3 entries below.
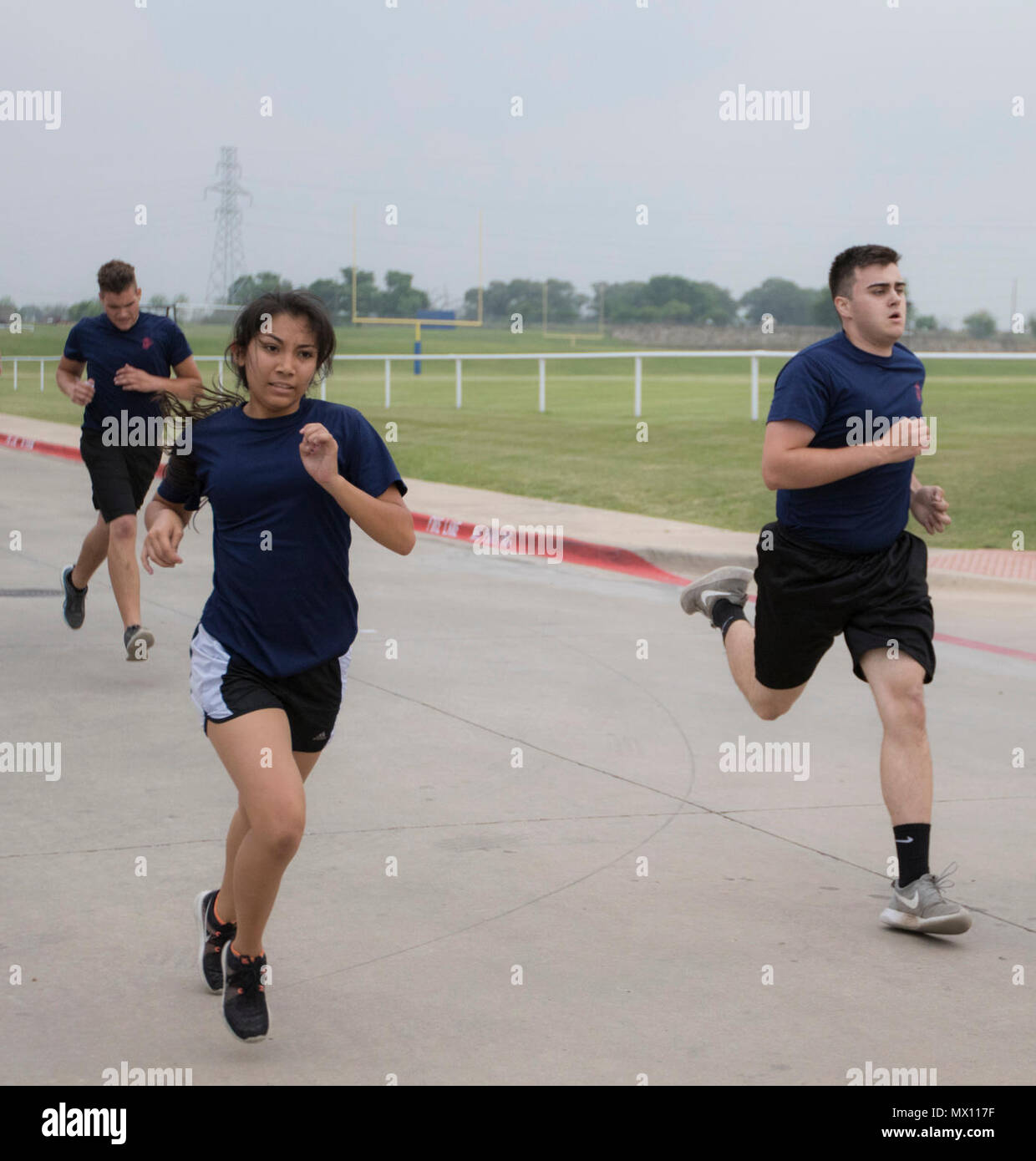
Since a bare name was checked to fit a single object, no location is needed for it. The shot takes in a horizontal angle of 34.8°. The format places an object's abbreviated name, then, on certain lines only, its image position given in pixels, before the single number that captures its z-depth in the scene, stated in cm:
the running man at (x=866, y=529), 501
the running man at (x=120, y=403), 870
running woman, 400
